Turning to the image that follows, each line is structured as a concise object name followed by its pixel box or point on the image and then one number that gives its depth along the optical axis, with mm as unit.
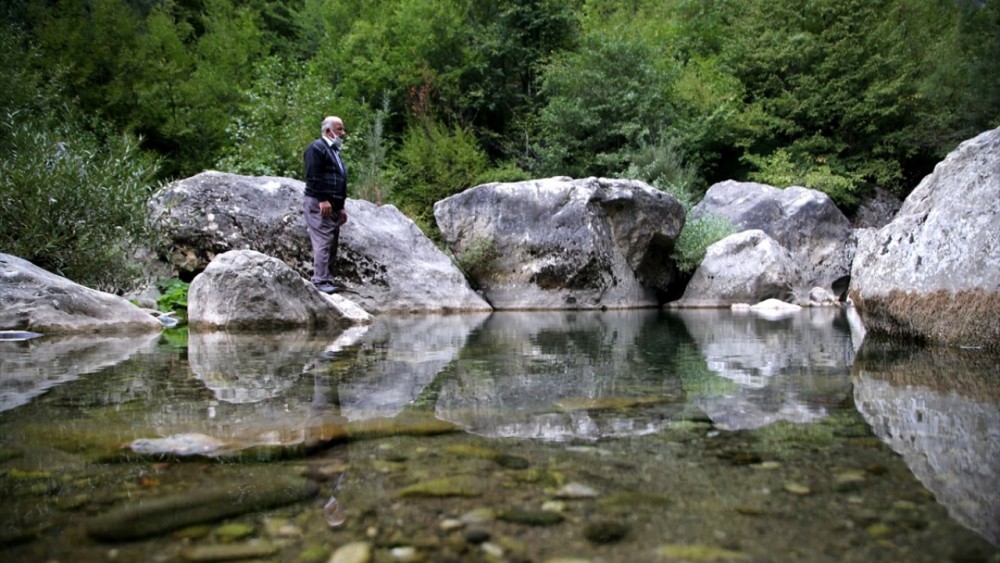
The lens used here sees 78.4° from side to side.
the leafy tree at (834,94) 20203
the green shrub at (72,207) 6121
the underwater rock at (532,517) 1186
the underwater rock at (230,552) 1050
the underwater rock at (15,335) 4728
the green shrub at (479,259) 11633
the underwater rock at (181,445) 1647
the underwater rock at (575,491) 1315
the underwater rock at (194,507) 1150
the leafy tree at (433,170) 16938
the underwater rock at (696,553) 1041
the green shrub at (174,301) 7422
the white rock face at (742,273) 12031
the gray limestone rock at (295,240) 8820
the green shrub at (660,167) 16406
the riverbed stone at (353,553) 1047
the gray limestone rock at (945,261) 3809
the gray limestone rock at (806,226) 14898
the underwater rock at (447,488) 1332
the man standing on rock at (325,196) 7488
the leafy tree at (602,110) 17750
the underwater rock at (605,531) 1112
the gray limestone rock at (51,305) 5074
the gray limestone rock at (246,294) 6043
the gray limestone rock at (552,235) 11602
